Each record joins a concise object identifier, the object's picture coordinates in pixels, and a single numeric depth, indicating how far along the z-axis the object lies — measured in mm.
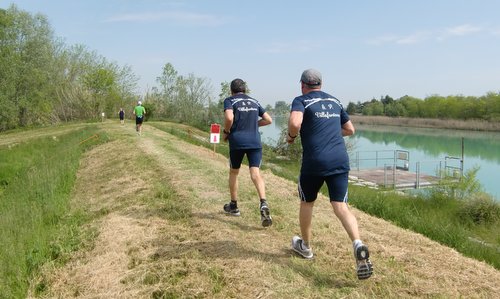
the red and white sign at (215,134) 14875
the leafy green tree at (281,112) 34800
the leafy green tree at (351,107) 139788
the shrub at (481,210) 14102
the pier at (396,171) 26739
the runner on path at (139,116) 21594
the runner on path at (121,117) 33862
